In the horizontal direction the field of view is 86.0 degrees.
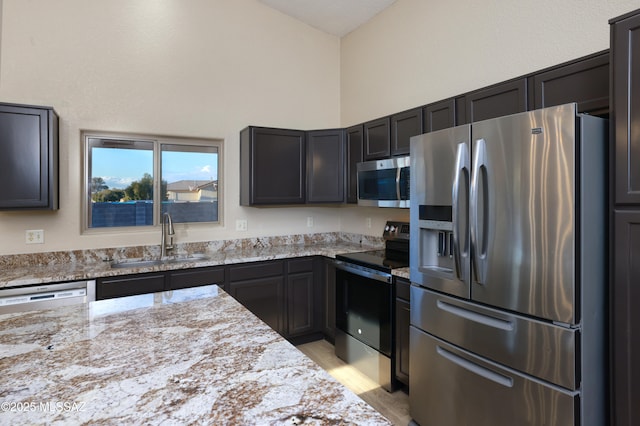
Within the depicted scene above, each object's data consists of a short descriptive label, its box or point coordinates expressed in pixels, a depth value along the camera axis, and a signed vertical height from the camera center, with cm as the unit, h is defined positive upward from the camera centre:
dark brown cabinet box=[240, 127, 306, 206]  341 +46
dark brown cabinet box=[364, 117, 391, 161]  308 +68
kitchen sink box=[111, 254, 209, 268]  303 -45
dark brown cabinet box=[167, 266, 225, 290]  282 -56
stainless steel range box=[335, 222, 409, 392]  257 -77
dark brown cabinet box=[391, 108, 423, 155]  276 +69
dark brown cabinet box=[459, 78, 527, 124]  205 +70
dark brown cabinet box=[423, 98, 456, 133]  247 +72
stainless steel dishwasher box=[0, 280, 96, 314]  229 -58
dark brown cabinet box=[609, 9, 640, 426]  137 -5
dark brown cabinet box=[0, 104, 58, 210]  246 +41
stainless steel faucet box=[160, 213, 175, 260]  325 -20
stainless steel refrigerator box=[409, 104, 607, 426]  147 -30
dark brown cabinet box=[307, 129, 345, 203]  363 +48
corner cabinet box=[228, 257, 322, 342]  313 -78
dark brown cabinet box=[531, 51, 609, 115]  171 +67
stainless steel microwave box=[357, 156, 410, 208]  280 +25
